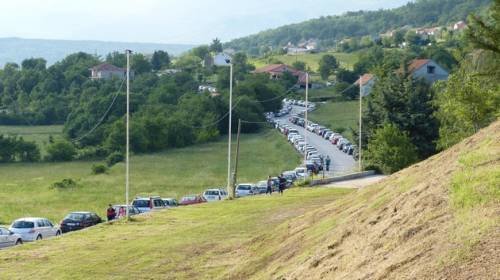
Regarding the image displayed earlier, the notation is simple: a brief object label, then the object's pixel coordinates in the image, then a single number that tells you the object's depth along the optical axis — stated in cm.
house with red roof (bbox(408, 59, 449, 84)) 12717
